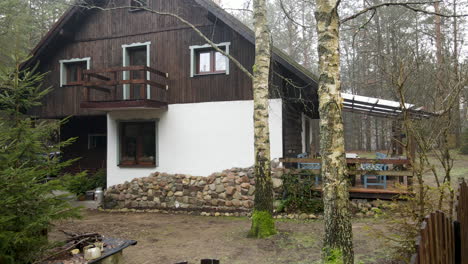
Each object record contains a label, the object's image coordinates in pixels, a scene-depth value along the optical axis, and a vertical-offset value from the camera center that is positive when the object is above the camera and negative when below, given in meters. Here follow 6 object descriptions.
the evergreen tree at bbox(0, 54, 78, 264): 3.82 -0.44
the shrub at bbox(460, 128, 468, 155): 18.83 +0.22
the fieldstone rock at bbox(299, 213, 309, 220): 8.59 -1.94
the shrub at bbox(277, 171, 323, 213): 8.89 -1.46
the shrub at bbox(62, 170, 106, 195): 12.33 -1.47
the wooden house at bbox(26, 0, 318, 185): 10.17 +1.93
